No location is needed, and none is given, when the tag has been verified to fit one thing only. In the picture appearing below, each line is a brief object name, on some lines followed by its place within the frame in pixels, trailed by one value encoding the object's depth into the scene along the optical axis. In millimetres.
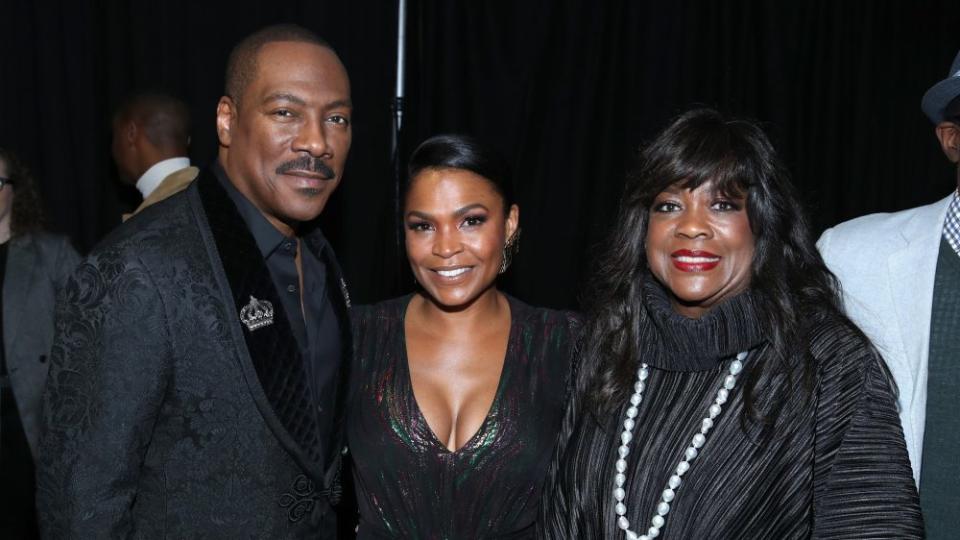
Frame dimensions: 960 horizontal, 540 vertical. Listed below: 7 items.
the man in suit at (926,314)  1933
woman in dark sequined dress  2020
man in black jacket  1559
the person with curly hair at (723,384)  1590
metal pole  3340
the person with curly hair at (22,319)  2809
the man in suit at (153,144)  2967
